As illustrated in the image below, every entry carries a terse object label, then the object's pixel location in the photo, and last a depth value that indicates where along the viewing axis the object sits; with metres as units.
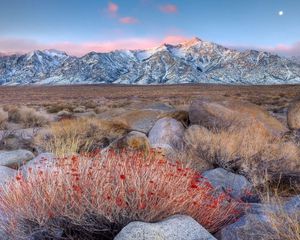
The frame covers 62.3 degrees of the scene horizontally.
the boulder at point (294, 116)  7.02
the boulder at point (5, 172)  3.49
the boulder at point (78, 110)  15.25
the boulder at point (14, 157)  4.20
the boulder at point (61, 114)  12.28
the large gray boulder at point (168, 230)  2.08
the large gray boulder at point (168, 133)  5.86
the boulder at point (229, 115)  6.45
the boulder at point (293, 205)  2.66
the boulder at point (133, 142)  4.67
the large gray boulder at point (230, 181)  3.60
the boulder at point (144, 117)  7.23
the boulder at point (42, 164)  2.92
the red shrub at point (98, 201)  2.32
